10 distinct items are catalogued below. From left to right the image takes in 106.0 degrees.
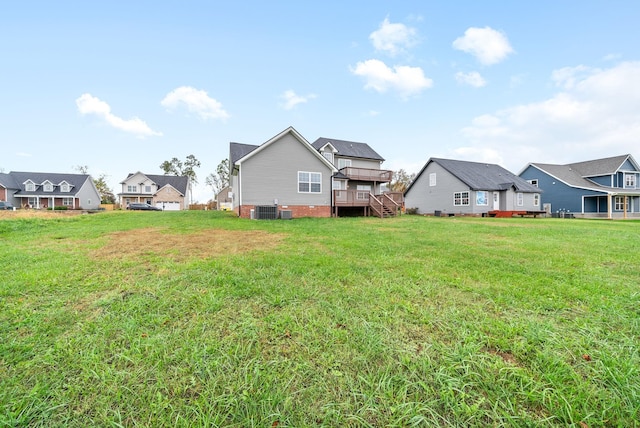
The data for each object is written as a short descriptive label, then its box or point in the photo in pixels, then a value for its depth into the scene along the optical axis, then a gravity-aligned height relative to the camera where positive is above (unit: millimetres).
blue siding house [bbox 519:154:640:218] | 27672 +2430
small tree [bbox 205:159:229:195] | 60253 +8423
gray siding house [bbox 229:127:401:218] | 16500 +1768
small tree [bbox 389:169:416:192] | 46416 +6121
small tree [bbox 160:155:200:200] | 62253 +11659
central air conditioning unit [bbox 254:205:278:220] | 15472 -110
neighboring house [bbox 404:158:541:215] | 25000 +1906
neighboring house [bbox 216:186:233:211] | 55938 +3738
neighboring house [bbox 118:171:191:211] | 44438 +3737
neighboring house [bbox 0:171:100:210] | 39250 +3892
